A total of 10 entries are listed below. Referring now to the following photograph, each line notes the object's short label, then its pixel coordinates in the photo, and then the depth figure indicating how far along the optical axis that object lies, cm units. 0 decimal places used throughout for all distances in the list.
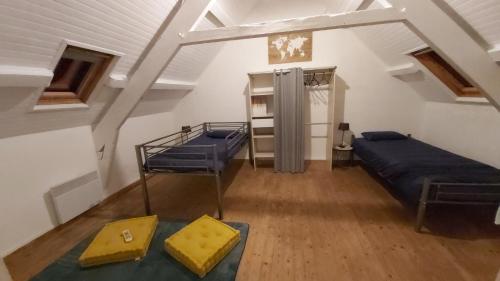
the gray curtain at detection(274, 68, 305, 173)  342
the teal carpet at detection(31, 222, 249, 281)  167
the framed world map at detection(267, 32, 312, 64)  365
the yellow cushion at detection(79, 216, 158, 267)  179
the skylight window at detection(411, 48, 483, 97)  269
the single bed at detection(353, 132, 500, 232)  193
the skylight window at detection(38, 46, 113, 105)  195
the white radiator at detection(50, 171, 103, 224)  221
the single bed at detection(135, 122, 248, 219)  236
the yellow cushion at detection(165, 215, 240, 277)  167
